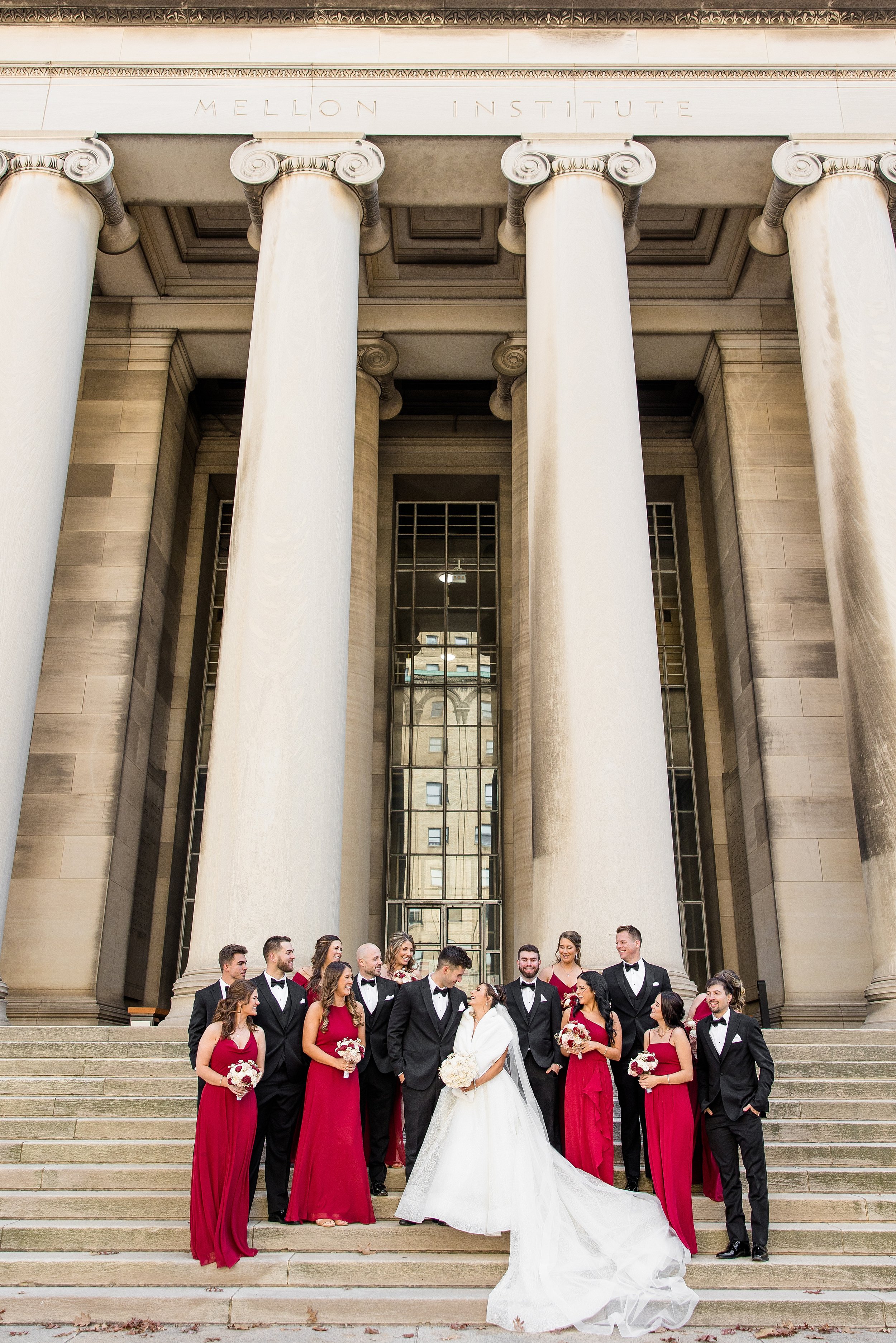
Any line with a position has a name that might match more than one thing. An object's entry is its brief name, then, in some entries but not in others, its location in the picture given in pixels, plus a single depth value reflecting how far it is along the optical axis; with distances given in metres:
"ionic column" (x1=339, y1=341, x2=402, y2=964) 23.48
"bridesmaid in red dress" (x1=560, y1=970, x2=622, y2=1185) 11.23
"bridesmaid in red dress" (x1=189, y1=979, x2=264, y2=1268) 9.66
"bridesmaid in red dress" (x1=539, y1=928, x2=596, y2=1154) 12.36
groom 11.38
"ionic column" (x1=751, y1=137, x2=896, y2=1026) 18.28
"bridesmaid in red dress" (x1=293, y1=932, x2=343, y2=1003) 11.41
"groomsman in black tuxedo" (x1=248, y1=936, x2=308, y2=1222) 10.93
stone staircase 9.09
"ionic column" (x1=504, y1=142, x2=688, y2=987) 16.72
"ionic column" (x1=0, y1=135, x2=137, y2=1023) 18.67
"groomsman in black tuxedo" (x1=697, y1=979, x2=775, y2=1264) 10.19
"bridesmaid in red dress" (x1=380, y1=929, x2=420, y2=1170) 12.28
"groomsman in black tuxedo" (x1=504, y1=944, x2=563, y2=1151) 11.77
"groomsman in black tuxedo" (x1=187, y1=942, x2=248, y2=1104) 10.84
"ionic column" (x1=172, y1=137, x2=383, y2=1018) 16.78
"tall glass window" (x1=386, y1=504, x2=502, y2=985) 28.59
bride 8.88
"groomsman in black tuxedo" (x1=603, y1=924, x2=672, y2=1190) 11.62
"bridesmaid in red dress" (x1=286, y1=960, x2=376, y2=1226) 10.50
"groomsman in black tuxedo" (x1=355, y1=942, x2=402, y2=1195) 11.70
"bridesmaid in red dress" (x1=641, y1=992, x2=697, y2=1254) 10.42
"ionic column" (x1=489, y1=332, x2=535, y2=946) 25.30
